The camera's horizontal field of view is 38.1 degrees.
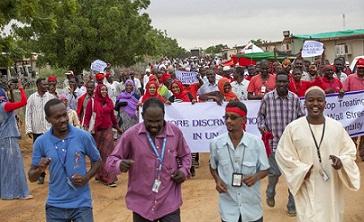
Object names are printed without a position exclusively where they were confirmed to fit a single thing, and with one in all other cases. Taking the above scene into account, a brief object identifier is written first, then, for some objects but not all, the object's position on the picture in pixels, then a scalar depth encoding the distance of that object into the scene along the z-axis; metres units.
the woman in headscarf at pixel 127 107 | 11.63
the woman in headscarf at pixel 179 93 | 9.91
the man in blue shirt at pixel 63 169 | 4.62
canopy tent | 24.48
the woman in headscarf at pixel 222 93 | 9.45
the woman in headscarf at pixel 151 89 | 9.52
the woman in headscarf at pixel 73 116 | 9.47
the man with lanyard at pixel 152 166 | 4.59
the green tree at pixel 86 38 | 22.73
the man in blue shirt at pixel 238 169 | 4.73
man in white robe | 4.94
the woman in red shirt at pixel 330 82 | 10.01
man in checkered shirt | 6.98
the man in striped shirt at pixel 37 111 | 9.62
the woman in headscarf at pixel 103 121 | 9.49
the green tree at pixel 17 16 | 12.27
